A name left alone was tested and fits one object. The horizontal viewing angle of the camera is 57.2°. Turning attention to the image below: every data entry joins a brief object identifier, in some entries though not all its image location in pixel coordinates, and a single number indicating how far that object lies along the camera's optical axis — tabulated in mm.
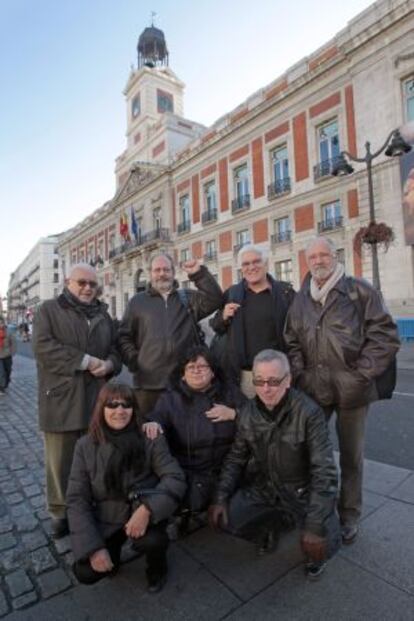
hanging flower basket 11570
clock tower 32666
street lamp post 9406
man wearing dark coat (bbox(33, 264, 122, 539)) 2752
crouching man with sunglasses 2256
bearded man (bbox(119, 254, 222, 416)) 3094
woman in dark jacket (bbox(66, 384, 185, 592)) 2074
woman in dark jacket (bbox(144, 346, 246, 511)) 2619
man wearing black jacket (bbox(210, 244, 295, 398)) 2928
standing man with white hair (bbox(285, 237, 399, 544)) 2426
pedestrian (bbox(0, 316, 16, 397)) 8641
